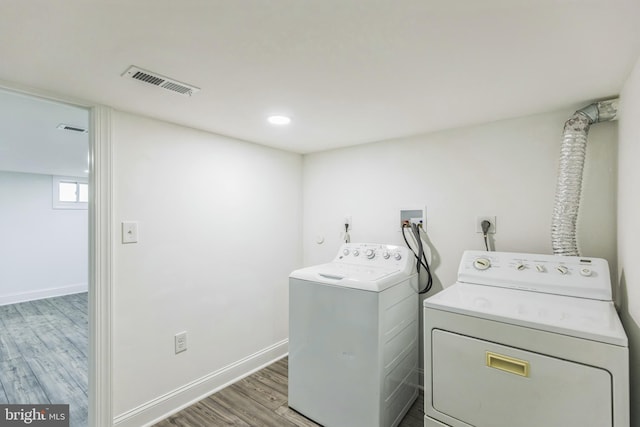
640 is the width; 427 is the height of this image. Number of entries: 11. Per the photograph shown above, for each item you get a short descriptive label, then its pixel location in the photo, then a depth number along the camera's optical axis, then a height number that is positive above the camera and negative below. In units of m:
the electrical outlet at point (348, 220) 2.65 -0.06
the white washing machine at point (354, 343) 1.67 -0.79
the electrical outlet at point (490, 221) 1.95 -0.07
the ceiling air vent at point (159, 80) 1.28 +0.61
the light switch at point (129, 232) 1.78 -0.11
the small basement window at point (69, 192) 5.11 +0.39
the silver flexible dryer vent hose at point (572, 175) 1.57 +0.20
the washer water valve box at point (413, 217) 2.23 -0.03
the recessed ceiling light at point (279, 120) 1.88 +0.61
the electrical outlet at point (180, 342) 2.02 -0.88
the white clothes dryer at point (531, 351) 1.01 -0.53
